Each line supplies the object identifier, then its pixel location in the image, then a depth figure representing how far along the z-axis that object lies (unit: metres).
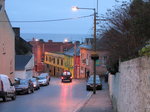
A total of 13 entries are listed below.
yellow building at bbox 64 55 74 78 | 97.31
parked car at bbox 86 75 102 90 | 47.22
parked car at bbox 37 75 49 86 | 60.51
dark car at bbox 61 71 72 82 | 69.75
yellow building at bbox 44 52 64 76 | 110.36
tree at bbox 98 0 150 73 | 11.18
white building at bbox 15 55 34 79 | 68.44
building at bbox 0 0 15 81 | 48.62
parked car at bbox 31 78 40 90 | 49.11
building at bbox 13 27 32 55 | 81.50
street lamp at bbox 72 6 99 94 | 38.38
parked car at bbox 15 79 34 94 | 41.00
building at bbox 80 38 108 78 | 79.81
